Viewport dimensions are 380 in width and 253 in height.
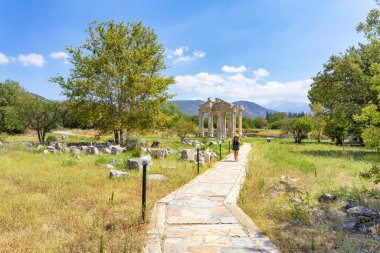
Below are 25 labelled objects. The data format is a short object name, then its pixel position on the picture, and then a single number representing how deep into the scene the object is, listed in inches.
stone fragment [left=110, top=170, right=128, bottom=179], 388.6
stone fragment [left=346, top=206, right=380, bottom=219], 241.1
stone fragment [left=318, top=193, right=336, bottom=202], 298.2
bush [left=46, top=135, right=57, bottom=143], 1114.1
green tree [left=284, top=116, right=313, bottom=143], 1469.0
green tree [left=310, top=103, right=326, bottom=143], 1481.3
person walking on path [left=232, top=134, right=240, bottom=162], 626.2
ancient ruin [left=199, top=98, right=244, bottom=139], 1905.8
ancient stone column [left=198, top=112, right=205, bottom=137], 1950.3
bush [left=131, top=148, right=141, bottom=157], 634.8
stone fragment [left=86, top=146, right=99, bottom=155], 696.0
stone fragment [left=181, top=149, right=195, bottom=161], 601.3
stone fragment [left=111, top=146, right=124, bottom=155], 721.9
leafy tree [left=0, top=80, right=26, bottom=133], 1077.8
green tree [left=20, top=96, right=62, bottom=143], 1056.2
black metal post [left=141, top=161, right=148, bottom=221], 225.0
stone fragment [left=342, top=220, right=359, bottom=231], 221.7
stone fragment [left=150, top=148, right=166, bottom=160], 630.7
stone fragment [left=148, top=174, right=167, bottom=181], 392.1
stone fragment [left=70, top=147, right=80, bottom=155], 659.4
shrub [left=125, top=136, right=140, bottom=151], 819.4
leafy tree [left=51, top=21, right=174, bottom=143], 887.7
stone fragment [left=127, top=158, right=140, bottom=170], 459.2
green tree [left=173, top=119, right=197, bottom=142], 1266.0
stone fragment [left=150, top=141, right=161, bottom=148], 954.1
